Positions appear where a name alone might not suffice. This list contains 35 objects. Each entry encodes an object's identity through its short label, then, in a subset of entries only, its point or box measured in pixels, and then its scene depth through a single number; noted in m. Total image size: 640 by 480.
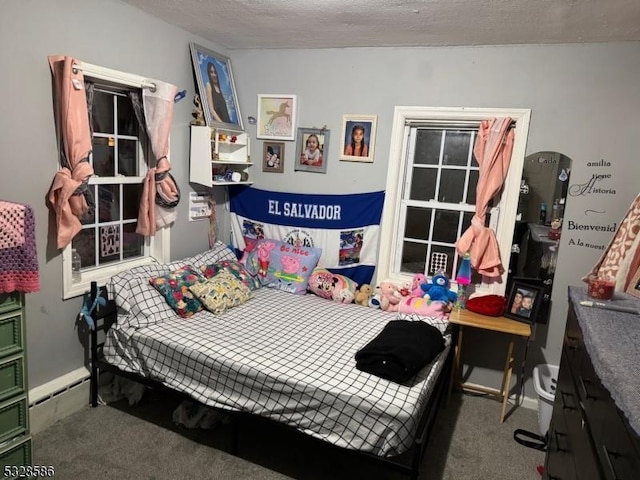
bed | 1.98
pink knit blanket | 1.83
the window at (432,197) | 3.08
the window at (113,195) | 2.74
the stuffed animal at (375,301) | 3.27
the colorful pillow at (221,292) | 2.89
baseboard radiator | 2.47
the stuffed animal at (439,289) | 3.06
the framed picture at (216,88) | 3.23
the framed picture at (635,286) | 1.92
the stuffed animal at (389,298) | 3.20
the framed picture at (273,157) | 3.61
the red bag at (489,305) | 2.91
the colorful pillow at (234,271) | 3.18
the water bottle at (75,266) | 2.64
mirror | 2.88
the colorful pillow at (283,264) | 3.46
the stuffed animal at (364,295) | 3.32
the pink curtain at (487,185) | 2.91
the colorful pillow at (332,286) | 3.31
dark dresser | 1.01
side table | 2.76
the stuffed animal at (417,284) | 3.17
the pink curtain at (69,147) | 2.30
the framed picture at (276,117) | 3.51
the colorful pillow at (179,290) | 2.78
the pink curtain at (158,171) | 2.82
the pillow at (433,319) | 2.84
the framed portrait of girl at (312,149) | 3.44
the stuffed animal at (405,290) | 3.22
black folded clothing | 2.12
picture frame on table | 2.85
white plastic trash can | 2.67
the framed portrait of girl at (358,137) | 3.28
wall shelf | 3.24
